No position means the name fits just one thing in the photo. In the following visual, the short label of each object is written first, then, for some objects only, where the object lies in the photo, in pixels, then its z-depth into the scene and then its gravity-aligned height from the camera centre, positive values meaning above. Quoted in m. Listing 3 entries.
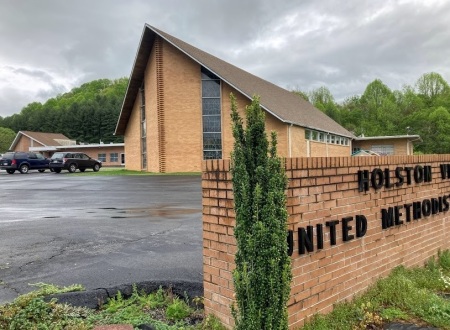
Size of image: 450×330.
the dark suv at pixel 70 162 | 34.06 +1.33
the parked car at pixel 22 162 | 34.21 +1.45
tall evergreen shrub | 2.73 -0.41
